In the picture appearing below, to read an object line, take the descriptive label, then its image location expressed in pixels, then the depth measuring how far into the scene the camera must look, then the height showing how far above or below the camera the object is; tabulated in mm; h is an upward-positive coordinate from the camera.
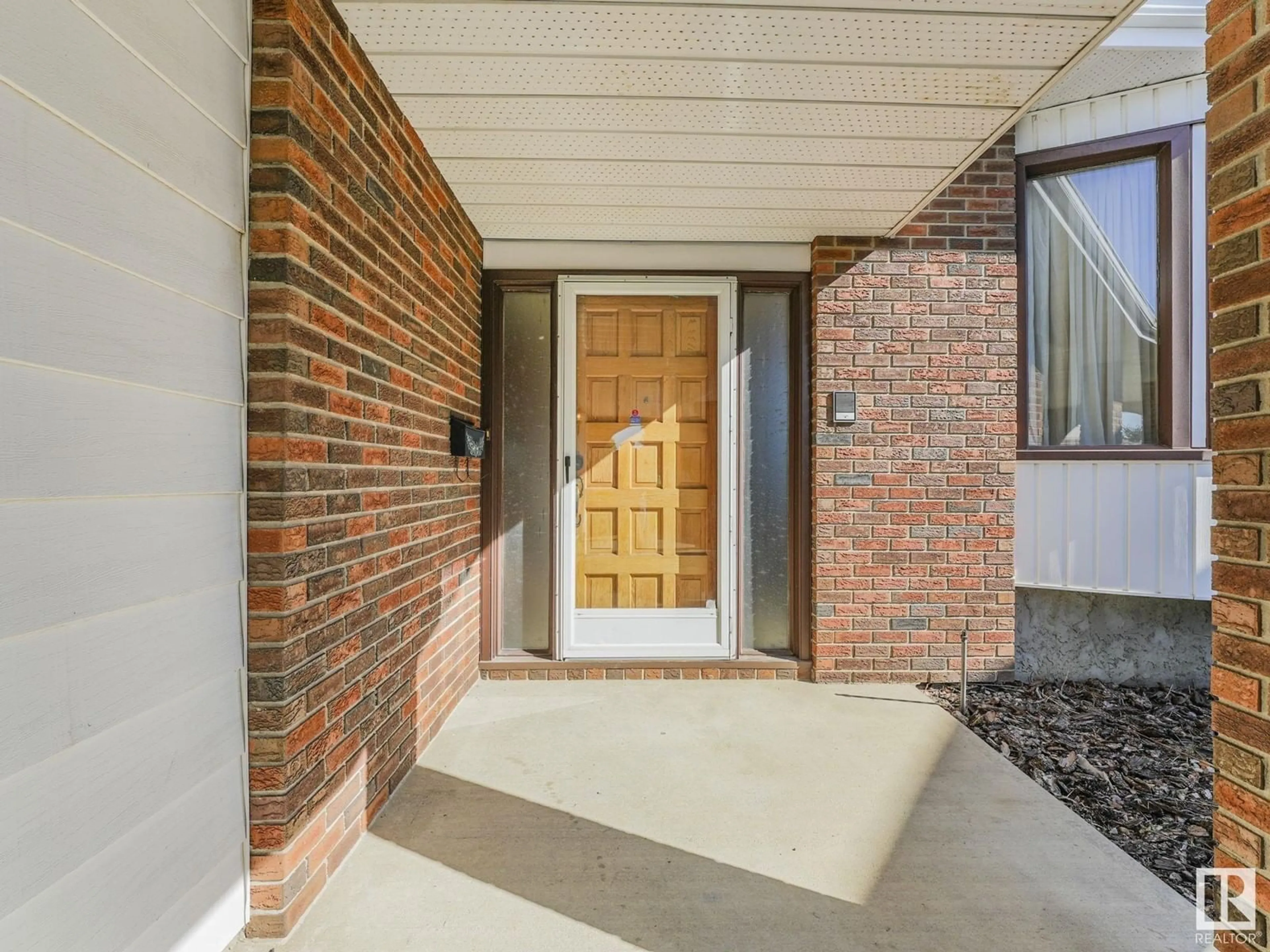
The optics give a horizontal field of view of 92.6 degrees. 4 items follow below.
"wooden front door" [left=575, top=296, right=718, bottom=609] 3416 +106
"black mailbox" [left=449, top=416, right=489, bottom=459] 2793 +149
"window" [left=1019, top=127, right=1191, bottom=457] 3229 +986
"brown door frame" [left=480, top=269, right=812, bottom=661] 3340 +150
